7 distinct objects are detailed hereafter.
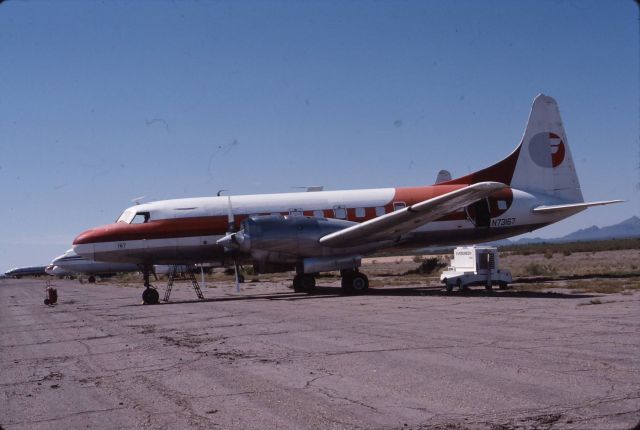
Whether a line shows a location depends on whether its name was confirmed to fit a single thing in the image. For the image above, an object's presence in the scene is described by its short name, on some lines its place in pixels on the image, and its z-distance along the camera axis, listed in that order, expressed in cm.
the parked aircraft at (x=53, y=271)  8919
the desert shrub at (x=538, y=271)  3507
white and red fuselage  2227
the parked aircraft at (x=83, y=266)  6281
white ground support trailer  2267
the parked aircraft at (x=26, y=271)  14275
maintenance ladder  2548
